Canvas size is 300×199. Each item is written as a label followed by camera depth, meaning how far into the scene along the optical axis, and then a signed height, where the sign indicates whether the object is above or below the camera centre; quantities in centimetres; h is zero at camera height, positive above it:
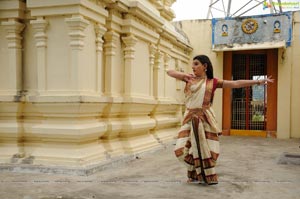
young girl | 464 -34
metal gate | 1270 -5
